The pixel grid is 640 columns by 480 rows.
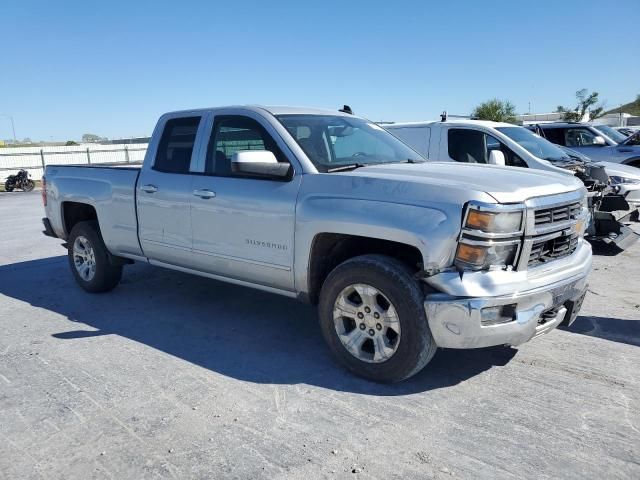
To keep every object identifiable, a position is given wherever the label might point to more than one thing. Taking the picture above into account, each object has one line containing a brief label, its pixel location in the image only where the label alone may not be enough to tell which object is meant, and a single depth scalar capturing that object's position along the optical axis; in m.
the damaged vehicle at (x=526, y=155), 7.20
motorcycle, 21.17
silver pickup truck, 3.33
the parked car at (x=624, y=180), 9.05
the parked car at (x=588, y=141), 12.14
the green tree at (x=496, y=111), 37.97
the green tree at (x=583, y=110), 46.50
